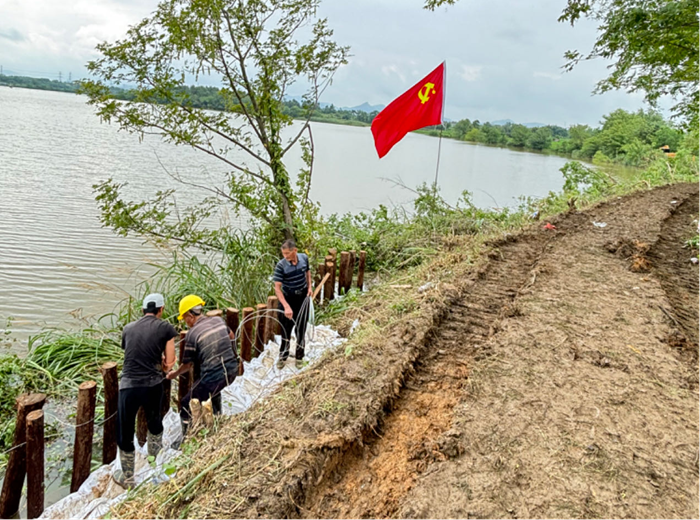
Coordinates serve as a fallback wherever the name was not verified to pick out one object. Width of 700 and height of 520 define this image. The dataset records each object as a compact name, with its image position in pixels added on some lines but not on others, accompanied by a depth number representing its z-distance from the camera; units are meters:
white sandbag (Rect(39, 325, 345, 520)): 3.03
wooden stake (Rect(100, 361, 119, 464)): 3.46
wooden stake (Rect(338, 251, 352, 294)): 6.99
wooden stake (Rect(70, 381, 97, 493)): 3.24
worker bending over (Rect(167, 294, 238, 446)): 3.82
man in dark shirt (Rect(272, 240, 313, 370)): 4.82
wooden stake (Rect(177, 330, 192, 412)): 3.99
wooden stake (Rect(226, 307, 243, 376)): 4.61
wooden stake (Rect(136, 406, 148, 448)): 3.75
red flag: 7.88
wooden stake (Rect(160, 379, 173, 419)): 3.91
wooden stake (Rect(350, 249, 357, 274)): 7.09
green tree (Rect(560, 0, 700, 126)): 6.47
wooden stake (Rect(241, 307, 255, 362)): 4.68
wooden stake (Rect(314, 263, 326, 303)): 6.45
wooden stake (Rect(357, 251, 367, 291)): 7.48
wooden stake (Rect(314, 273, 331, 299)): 5.69
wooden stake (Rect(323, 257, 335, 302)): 6.46
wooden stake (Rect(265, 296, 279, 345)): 4.93
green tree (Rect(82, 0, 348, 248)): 6.35
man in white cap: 3.49
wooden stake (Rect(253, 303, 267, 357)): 4.83
